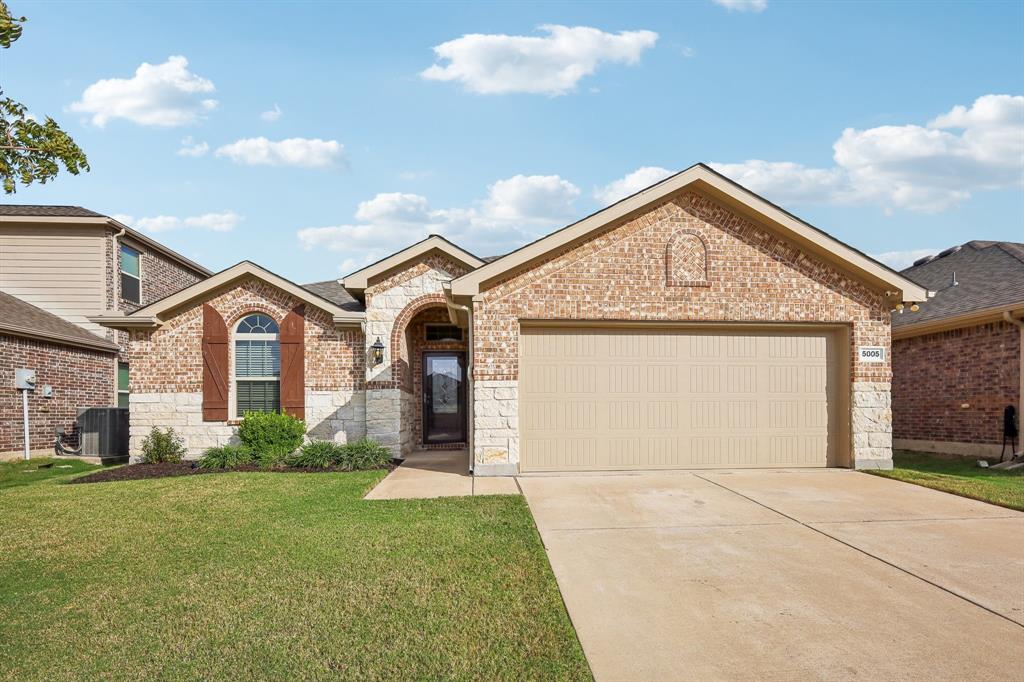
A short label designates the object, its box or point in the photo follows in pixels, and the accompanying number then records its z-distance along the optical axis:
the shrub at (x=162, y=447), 13.60
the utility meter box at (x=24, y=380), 15.02
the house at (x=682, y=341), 10.92
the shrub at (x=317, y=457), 12.70
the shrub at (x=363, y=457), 12.55
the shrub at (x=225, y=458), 12.80
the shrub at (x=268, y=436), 13.00
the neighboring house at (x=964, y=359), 12.70
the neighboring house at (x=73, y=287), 17.00
